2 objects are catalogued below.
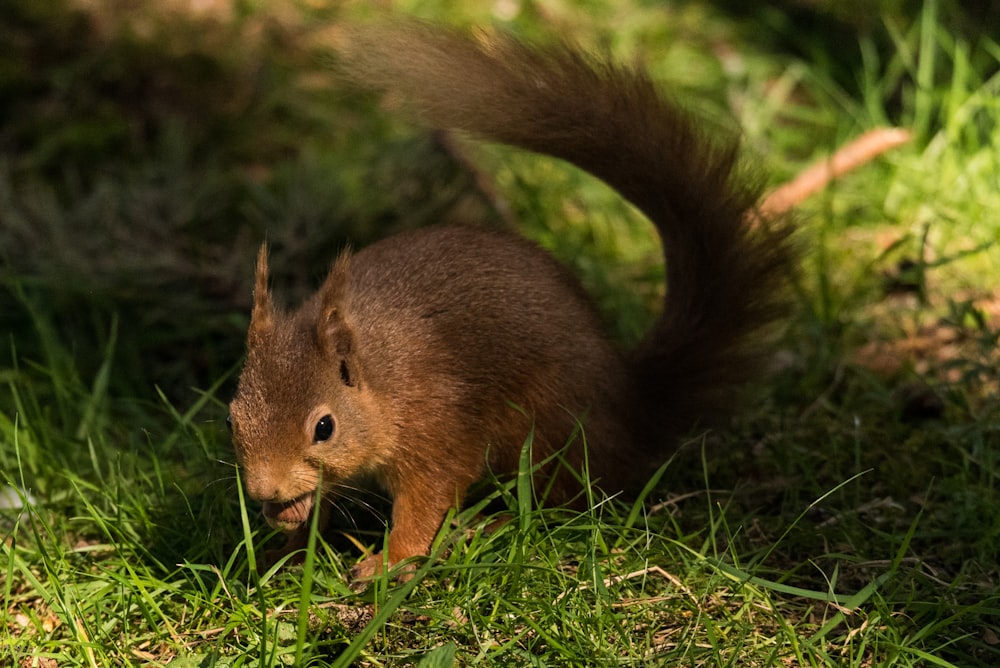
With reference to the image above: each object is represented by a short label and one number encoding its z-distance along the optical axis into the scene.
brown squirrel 4.52
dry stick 7.56
